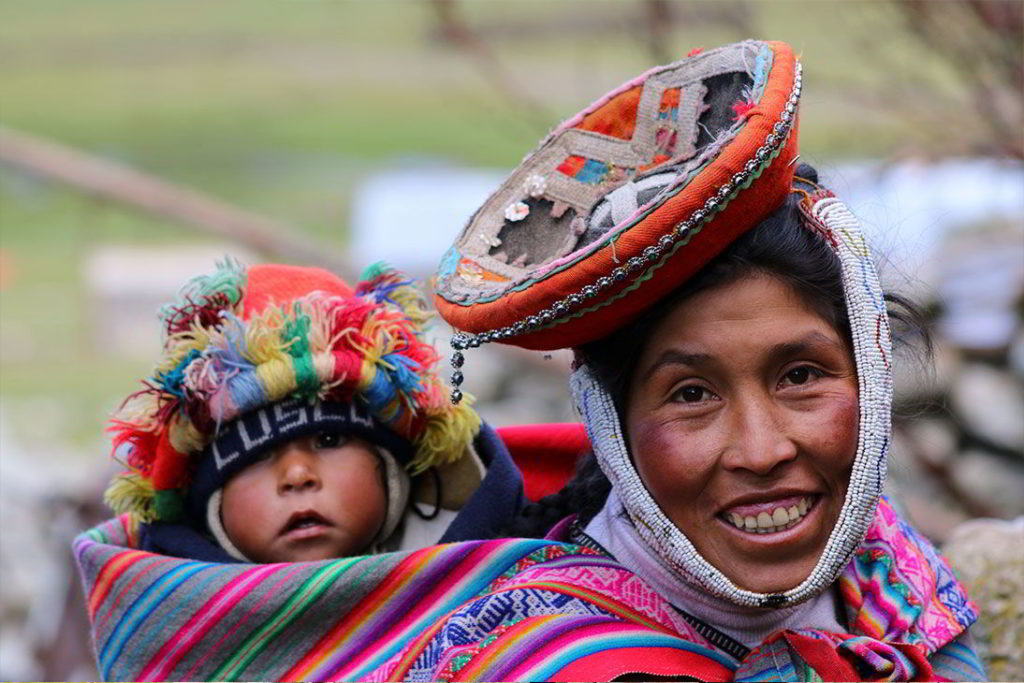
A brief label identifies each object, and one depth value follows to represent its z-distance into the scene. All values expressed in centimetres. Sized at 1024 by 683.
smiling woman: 415
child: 547
